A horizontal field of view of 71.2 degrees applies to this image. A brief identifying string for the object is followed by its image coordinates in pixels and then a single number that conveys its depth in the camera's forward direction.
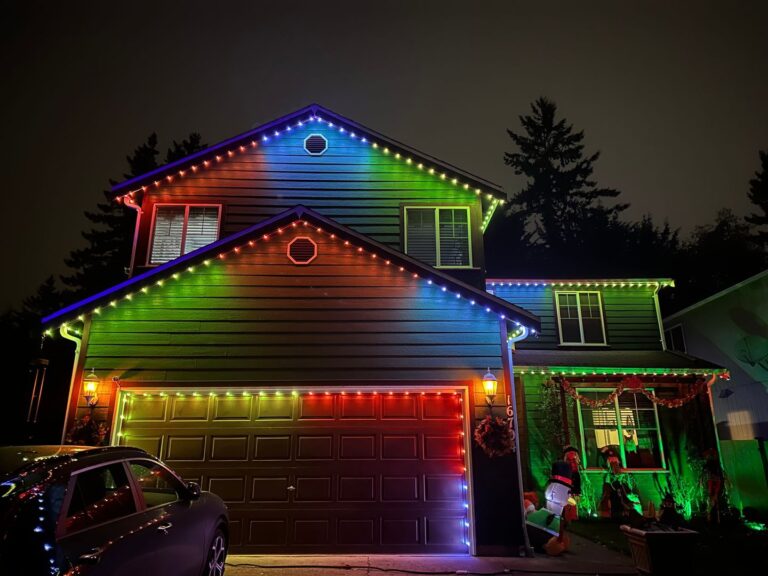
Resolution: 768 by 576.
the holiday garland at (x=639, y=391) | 13.52
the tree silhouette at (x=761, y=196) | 32.28
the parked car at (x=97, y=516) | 3.39
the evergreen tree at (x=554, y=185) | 38.81
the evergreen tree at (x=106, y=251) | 33.59
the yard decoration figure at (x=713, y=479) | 12.74
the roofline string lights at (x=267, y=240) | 8.95
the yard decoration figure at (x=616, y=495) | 12.78
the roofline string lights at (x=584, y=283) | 16.20
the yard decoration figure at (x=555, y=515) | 8.52
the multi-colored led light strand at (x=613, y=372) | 13.37
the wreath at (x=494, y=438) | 8.45
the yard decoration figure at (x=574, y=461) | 11.67
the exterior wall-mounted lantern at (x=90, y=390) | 8.59
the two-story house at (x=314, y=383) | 8.47
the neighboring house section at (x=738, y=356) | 14.23
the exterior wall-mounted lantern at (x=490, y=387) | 8.75
